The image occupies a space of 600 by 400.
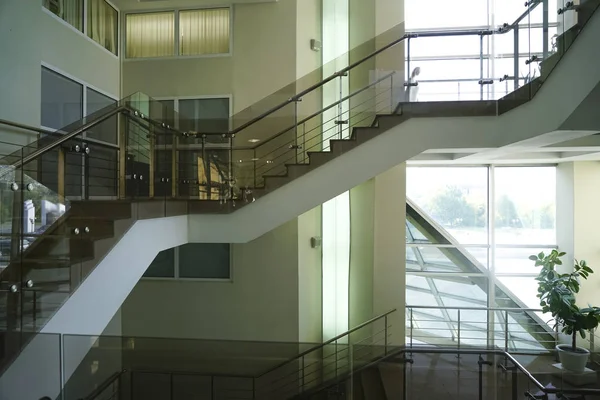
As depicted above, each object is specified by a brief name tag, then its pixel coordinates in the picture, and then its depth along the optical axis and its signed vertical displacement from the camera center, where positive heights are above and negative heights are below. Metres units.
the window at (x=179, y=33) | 6.39 +2.56
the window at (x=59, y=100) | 5.10 +1.27
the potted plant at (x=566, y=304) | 5.51 -1.55
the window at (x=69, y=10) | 5.24 +2.45
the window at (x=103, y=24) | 5.98 +2.59
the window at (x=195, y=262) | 6.29 -0.97
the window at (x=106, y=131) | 3.53 +0.59
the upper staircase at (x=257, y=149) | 3.00 +0.50
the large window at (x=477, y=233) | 7.93 -0.66
